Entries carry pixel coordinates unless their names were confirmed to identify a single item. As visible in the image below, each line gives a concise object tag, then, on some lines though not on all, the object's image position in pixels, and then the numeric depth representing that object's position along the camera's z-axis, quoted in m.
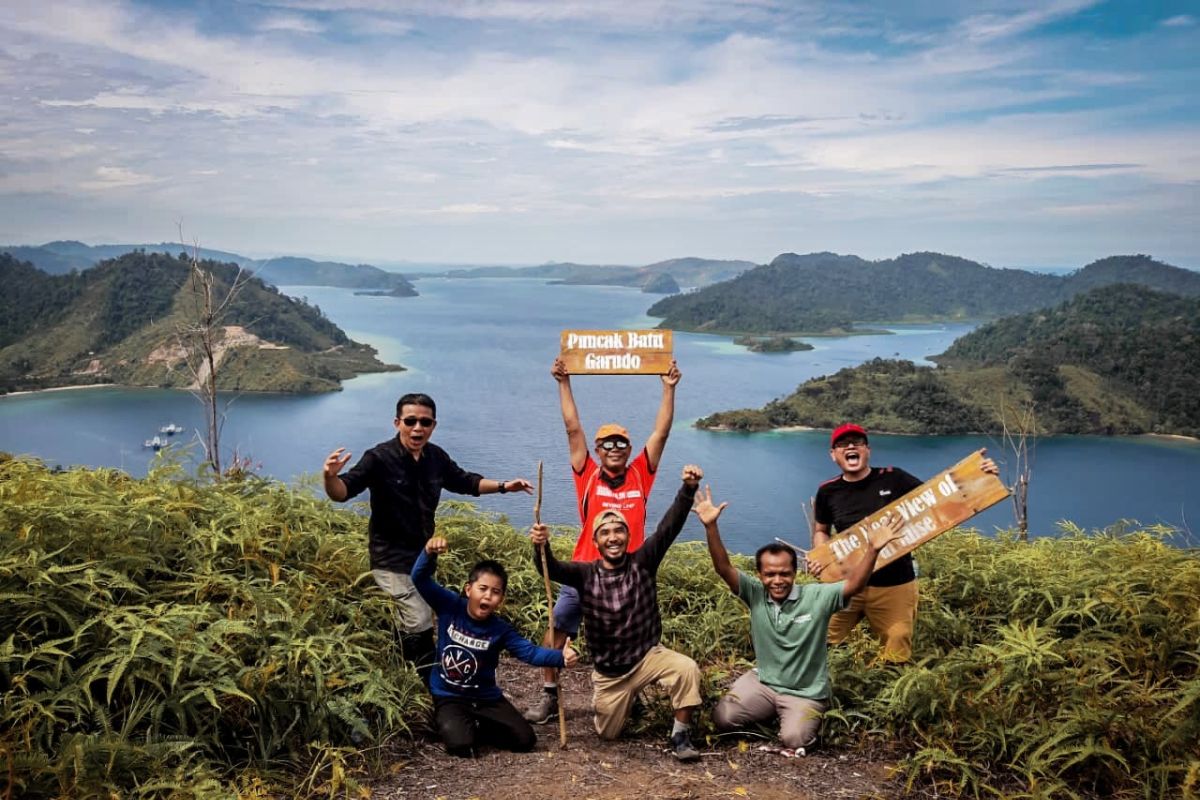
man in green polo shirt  4.71
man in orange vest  5.00
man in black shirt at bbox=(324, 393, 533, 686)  5.02
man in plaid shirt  4.62
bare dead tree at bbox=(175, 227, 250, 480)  9.35
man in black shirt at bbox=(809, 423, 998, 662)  5.21
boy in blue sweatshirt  4.66
